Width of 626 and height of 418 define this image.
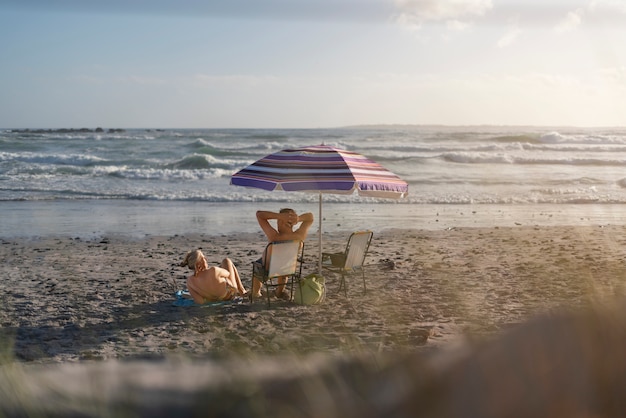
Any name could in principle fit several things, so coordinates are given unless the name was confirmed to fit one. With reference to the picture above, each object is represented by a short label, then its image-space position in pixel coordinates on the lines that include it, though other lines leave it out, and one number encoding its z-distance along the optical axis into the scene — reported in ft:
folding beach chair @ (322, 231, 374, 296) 24.94
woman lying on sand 23.75
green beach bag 24.35
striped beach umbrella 22.34
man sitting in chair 24.58
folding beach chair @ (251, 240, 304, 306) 23.52
